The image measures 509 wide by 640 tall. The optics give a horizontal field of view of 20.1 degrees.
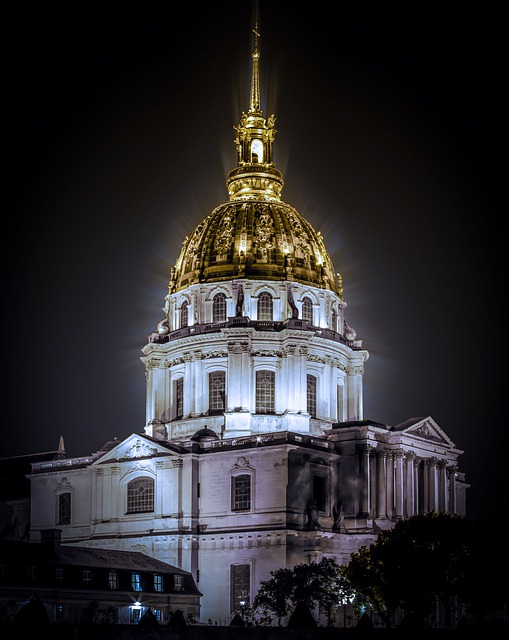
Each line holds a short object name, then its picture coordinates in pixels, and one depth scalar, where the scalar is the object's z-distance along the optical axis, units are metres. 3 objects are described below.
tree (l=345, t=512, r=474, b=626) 85.12
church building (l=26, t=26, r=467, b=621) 102.12
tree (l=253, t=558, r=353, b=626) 92.45
